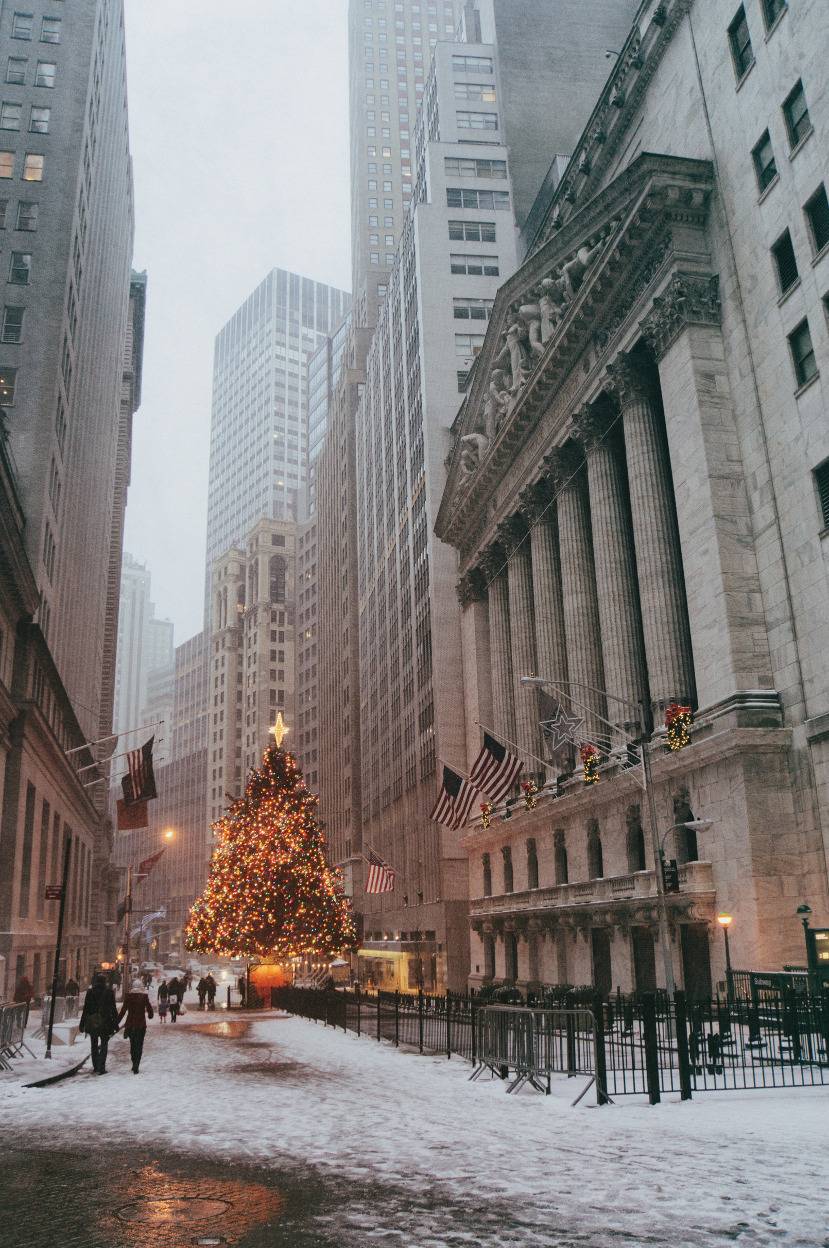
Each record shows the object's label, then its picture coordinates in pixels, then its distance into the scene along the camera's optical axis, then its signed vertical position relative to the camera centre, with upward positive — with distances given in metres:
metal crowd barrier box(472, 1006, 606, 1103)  17.62 -2.15
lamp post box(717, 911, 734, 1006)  30.57 -0.17
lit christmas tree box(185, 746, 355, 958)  50.06 +1.84
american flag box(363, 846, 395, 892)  53.72 +2.41
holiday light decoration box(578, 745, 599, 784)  40.50 +6.15
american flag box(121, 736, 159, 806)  38.16 +5.61
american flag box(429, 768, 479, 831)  43.03 +5.13
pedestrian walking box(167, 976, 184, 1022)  43.16 -2.81
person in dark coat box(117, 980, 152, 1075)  21.80 -1.84
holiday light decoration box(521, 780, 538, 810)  48.70 +6.05
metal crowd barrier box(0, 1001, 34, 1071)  21.97 -2.11
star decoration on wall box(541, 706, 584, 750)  34.34 +6.32
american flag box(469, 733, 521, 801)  39.06 +5.73
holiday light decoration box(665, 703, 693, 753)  34.69 +6.32
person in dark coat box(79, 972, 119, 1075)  21.41 -1.72
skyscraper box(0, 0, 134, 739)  52.72 +37.43
